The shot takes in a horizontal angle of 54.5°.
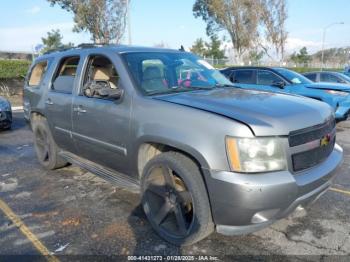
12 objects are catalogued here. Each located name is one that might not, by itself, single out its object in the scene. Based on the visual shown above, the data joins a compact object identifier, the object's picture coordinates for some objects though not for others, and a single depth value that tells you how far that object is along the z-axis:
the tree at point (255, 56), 40.69
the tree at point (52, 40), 47.33
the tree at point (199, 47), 59.33
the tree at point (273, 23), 35.75
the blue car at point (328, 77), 12.42
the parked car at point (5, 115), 8.66
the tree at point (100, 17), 23.83
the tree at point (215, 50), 55.16
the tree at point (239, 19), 36.59
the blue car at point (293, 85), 8.73
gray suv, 2.58
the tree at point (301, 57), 58.81
